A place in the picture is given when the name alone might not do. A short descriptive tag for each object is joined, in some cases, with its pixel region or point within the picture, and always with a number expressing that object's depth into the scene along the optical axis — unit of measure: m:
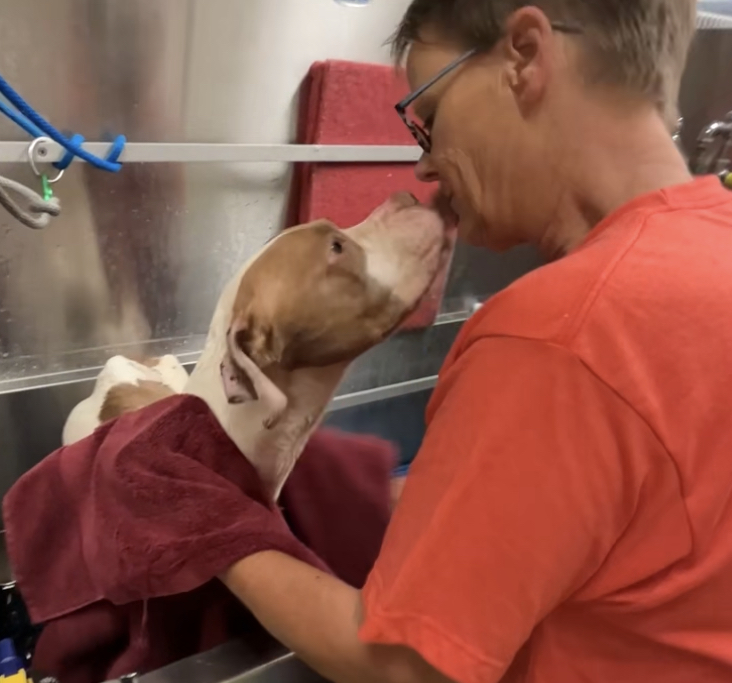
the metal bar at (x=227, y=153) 1.09
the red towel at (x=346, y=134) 1.33
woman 0.54
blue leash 1.00
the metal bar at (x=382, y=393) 1.60
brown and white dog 0.95
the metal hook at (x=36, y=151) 1.07
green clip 1.10
